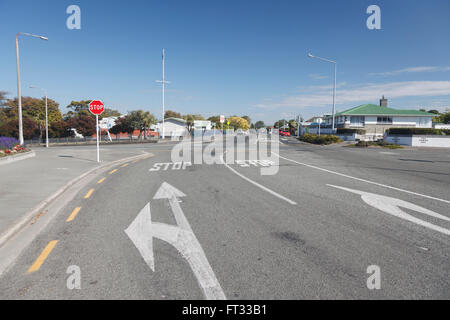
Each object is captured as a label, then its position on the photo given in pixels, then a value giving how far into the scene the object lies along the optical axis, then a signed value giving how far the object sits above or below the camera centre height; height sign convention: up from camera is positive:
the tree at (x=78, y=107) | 100.62 +9.60
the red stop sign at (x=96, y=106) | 15.89 +1.54
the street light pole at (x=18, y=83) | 20.25 +3.46
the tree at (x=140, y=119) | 68.81 +3.75
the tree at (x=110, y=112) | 115.58 +9.31
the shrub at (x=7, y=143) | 17.48 -0.55
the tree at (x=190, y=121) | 93.12 +4.62
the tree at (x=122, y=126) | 70.56 +2.13
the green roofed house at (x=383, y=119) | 59.19 +3.71
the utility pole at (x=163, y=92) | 48.31 +7.08
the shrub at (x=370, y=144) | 32.56 -0.78
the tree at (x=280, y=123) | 187.00 +8.84
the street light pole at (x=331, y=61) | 34.01 +9.27
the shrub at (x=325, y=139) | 37.97 -0.31
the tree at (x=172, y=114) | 147.62 +11.12
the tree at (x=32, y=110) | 73.88 +6.25
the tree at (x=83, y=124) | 68.28 +2.40
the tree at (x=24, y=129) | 52.26 +1.00
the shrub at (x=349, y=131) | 46.18 +0.97
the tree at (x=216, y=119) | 132.32 +8.31
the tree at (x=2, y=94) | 60.31 +8.13
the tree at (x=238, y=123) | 175.75 +7.78
